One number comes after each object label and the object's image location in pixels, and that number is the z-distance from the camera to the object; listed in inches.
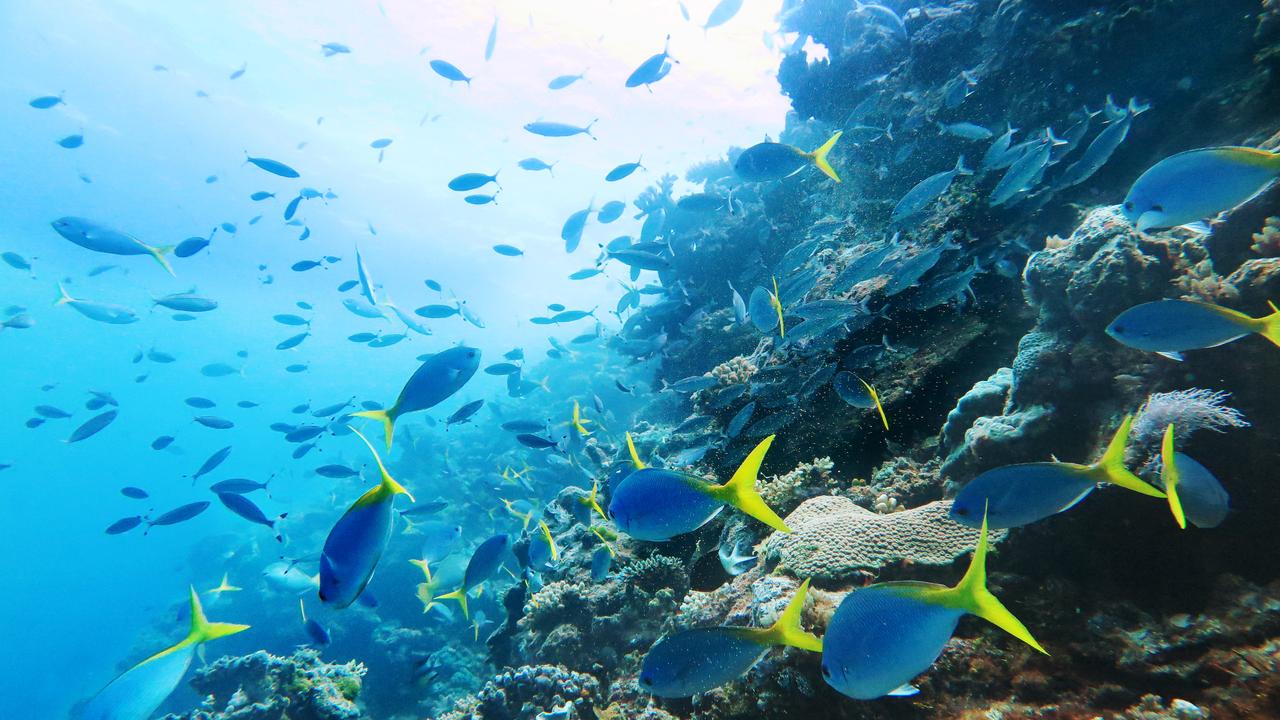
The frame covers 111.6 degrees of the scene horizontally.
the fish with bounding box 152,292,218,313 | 320.5
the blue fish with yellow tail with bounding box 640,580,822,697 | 69.6
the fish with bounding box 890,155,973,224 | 182.1
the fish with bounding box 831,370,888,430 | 145.2
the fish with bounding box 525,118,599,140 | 289.6
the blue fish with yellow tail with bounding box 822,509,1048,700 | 55.6
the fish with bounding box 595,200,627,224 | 352.8
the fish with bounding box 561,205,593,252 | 319.9
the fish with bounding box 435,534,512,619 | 171.3
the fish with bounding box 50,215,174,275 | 217.0
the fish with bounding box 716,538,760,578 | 141.4
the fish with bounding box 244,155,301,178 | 286.3
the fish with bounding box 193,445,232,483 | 316.6
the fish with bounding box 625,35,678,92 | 252.7
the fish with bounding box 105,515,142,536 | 287.2
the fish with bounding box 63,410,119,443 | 304.2
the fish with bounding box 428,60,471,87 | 288.1
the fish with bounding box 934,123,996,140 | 216.2
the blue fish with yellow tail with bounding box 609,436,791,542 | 73.7
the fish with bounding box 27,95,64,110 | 333.9
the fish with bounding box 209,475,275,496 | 240.8
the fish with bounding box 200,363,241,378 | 484.4
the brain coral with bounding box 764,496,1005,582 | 101.7
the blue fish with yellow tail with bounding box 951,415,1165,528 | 66.4
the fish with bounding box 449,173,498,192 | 287.6
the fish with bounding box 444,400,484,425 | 246.5
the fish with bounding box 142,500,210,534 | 257.1
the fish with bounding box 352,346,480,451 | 107.6
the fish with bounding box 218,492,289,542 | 192.4
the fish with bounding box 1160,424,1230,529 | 75.2
